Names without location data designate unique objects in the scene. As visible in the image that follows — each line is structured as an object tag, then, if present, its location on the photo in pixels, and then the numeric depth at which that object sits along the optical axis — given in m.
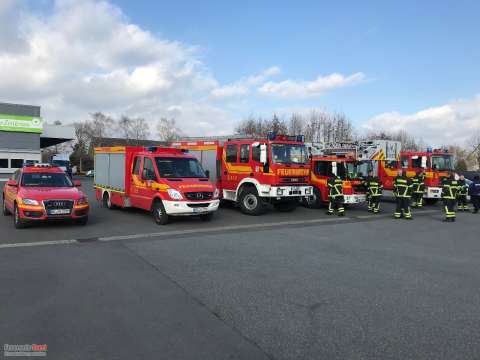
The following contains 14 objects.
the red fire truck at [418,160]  18.66
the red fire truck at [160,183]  11.66
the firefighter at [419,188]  17.52
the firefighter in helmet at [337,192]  14.98
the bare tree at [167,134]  70.56
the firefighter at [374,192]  16.22
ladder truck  15.84
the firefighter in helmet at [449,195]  14.27
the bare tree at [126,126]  72.88
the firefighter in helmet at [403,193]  14.34
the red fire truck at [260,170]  13.95
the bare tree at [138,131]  72.56
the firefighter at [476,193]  17.21
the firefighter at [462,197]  17.75
